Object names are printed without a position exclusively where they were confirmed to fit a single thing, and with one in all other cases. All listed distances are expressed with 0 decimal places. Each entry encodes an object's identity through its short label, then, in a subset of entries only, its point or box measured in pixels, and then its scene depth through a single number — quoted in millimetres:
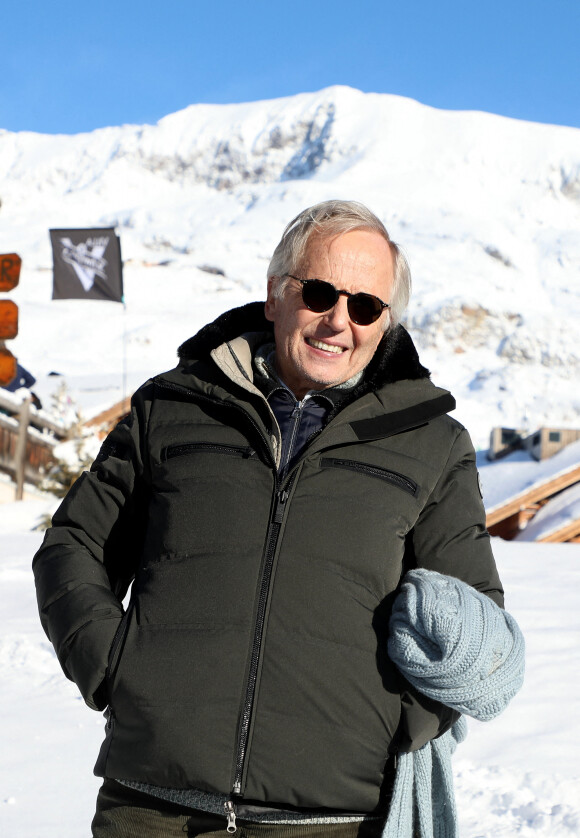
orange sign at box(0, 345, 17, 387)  7852
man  1682
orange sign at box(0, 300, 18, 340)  7965
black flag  14592
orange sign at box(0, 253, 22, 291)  7852
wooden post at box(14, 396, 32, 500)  14102
